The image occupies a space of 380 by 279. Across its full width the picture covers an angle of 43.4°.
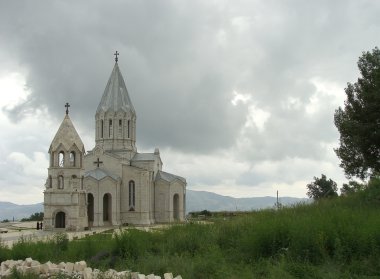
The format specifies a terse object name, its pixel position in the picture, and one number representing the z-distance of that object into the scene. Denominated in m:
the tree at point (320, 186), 46.56
